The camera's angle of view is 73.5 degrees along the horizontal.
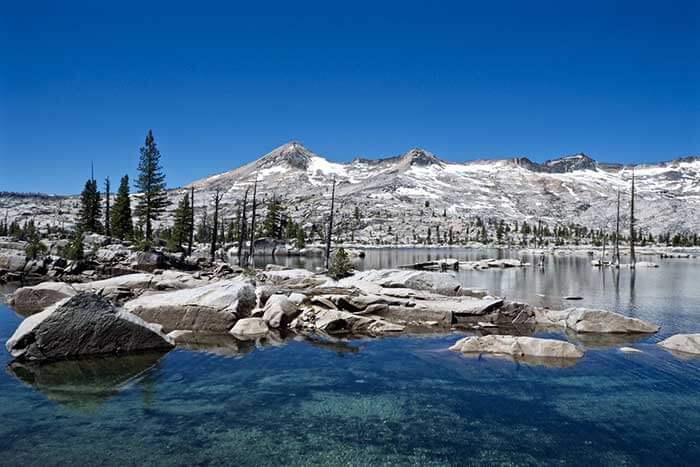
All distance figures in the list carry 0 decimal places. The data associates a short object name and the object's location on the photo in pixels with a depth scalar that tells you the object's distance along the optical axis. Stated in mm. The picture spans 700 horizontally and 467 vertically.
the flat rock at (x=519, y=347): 20031
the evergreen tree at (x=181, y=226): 83750
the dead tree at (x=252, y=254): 67375
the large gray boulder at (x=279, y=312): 26158
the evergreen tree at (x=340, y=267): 47812
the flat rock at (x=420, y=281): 36094
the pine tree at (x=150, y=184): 74612
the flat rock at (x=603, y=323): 25250
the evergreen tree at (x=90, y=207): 86688
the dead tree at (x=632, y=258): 74850
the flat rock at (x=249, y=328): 24234
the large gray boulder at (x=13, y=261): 51469
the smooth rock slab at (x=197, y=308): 25156
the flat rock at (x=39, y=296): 29438
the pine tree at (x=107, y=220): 87012
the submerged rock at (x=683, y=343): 20906
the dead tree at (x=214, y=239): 76656
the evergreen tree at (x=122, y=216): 85688
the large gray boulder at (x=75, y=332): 18594
